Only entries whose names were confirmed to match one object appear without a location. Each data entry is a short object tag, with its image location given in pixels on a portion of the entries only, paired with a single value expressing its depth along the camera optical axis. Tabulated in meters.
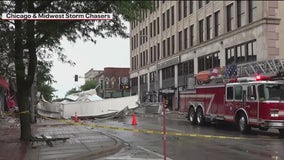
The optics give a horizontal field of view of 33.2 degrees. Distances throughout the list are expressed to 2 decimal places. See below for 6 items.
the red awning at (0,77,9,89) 33.99
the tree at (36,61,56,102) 17.78
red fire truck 20.00
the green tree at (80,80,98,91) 139.25
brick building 132.76
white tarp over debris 39.25
